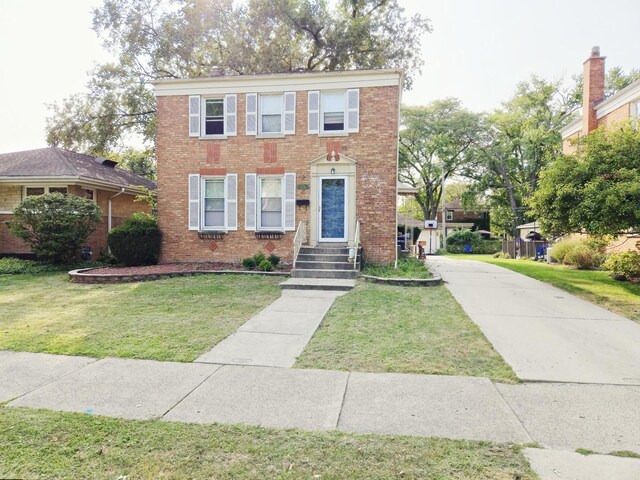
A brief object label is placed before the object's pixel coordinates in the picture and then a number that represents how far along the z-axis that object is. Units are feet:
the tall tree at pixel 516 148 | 109.09
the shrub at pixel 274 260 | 40.93
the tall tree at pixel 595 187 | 30.53
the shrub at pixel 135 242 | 43.14
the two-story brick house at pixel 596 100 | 54.80
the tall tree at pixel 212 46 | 67.67
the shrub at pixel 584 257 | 53.01
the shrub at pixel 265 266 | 39.50
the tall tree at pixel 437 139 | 118.01
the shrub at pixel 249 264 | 40.37
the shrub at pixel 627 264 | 38.29
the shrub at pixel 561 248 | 59.33
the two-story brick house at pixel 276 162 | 41.60
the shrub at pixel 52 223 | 42.63
